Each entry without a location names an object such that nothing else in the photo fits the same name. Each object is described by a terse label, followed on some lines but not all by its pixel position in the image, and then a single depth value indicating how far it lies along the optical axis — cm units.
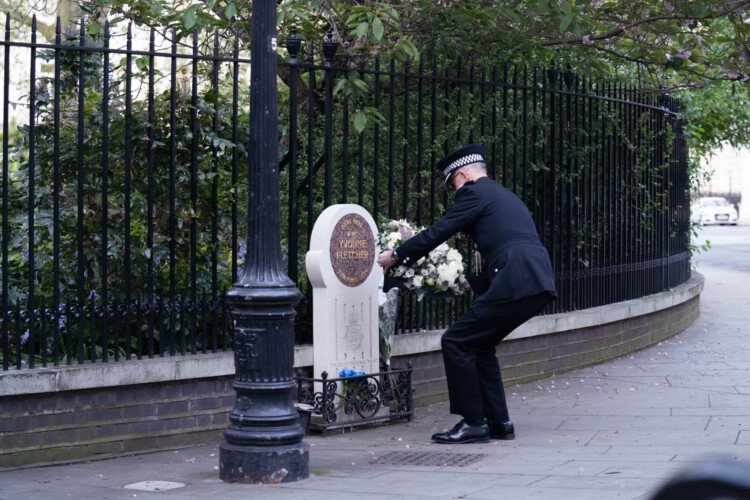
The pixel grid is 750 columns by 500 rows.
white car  11395
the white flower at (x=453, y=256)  1464
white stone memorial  1409
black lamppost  1137
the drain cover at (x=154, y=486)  1107
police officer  1334
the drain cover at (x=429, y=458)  1243
